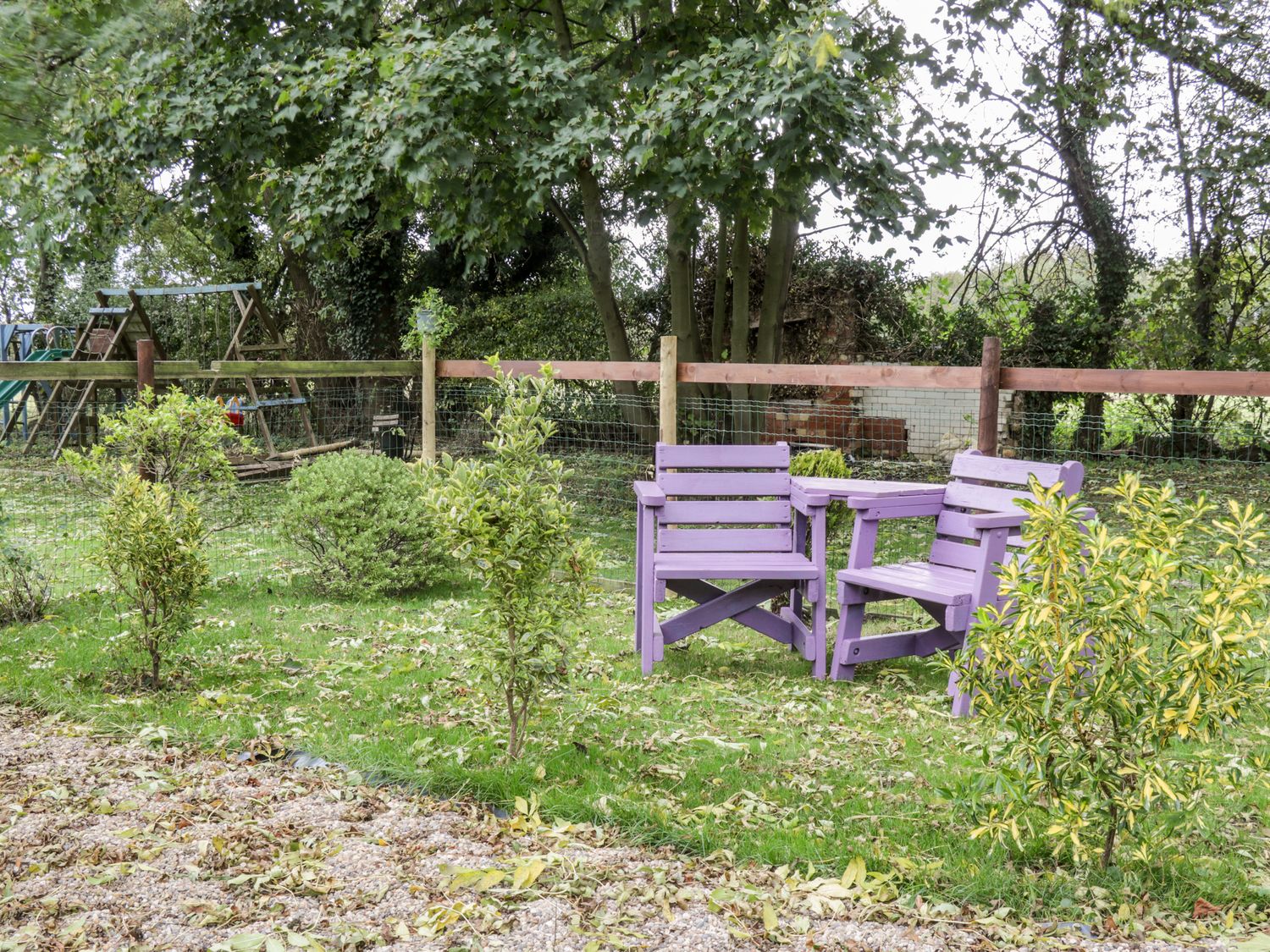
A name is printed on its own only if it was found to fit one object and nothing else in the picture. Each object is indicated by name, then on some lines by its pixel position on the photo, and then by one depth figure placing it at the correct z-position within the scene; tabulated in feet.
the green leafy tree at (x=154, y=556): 15.92
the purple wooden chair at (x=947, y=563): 16.46
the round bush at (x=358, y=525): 22.90
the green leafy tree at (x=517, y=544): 12.30
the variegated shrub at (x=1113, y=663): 9.36
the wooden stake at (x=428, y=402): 28.89
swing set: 43.62
